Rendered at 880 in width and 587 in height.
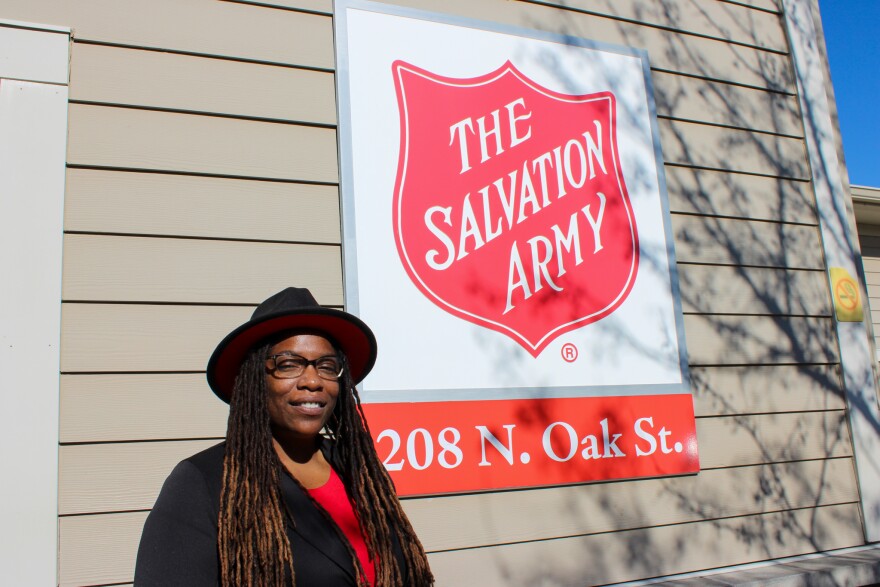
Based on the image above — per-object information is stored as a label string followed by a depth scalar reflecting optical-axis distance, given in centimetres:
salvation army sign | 296
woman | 156
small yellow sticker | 400
